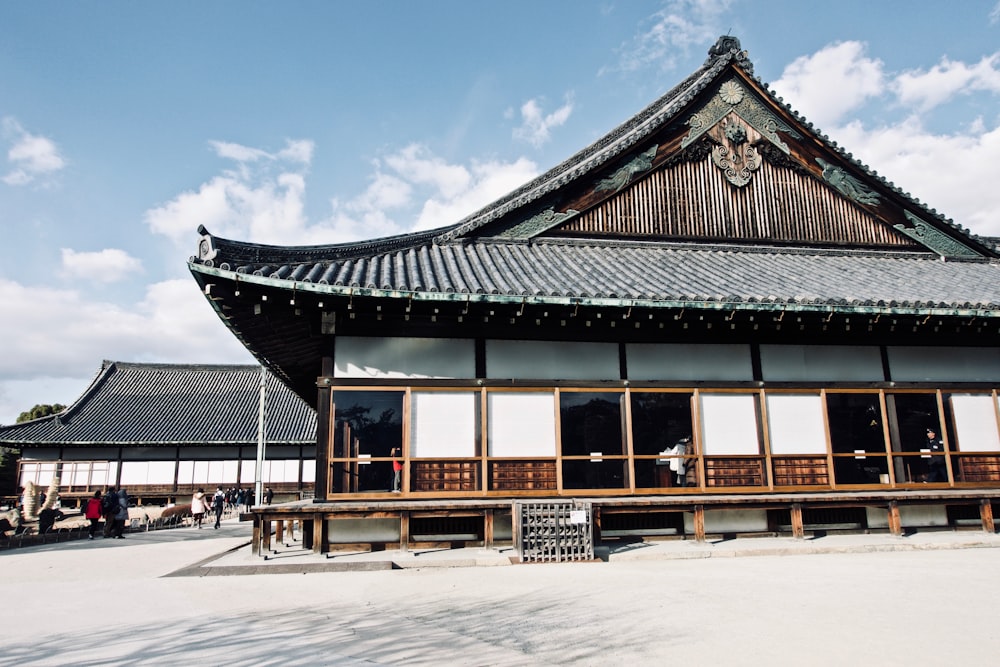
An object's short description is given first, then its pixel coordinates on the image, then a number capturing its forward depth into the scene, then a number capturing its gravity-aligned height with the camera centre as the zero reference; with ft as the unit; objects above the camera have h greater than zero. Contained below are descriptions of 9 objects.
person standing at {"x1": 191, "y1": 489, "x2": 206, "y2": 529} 78.54 -4.90
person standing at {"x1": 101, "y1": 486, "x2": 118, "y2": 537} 62.90 -3.86
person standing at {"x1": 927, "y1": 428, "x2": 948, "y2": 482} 38.88 -0.71
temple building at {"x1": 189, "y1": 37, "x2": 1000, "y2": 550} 33.40 +4.41
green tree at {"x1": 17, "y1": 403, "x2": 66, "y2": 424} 195.57 +16.40
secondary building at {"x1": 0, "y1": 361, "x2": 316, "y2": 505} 108.88 +3.78
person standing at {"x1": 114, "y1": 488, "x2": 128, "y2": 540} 63.21 -4.59
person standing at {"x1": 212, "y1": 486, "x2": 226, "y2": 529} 74.74 -4.53
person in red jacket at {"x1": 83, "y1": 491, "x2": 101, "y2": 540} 62.69 -4.08
